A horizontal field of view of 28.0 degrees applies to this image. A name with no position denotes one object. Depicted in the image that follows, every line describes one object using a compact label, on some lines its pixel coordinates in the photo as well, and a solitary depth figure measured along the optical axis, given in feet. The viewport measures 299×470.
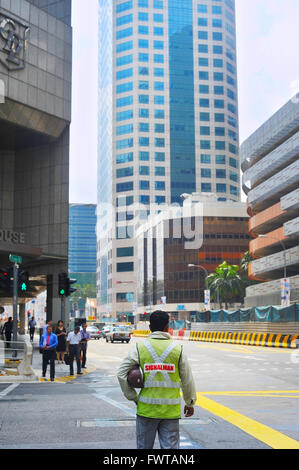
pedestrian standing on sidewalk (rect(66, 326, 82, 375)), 66.95
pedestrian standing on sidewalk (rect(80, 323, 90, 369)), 74.79
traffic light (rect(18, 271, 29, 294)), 74.31
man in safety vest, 18.35
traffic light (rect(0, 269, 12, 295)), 71.56
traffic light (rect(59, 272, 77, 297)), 87.25
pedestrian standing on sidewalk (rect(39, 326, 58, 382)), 61.88
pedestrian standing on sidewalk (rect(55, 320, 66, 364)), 75.31
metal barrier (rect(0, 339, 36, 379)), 63.52
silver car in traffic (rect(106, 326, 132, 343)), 169.99
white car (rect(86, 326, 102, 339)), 215.31
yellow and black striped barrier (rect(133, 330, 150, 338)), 251.23
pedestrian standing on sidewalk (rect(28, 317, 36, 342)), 159.02
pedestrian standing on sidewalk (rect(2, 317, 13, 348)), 119.24
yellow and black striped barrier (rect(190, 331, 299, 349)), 122.46
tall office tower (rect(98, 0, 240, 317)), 458.91
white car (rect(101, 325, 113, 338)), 198.96
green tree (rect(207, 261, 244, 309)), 304.17
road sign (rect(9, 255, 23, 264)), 70.30
